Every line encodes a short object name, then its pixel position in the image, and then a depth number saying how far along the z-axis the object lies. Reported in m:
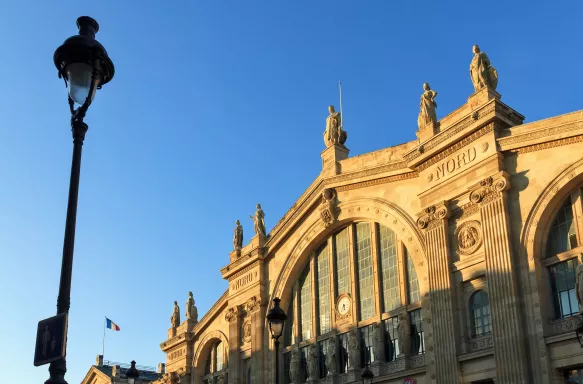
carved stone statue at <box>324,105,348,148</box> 40.22
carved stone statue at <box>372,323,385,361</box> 33.66
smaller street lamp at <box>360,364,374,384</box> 25.38
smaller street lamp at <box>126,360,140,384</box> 29.20
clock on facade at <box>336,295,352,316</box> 36.41
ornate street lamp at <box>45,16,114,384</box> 10.41
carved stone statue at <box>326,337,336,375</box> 36.19
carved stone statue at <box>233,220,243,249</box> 46.75
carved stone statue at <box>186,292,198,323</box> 50.91
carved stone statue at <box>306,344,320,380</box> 37.22
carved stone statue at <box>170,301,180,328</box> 52.72
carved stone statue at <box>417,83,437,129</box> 33.53
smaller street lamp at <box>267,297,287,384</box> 19.86
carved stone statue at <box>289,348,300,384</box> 38.44
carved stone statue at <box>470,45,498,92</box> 31.16
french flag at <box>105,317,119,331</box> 66.37
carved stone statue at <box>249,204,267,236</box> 44.44
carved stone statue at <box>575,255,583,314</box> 25.39
